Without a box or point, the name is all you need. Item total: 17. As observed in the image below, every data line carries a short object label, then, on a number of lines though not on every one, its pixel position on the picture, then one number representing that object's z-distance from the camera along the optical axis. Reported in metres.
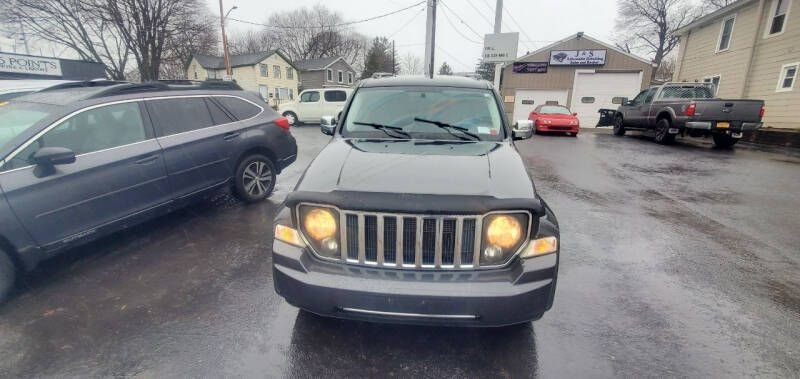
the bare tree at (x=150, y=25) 23.09
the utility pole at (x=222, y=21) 23.64
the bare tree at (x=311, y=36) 62.12
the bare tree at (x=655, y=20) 35.25
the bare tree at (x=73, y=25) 20.19
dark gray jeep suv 1.87
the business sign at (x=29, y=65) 14.78
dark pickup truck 9.54
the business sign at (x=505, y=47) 26.81
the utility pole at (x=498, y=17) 24.61
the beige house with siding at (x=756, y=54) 13.09
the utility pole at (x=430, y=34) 21.20
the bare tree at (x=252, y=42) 64.69
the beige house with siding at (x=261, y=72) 39.53
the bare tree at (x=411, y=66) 75.50
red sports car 14.46
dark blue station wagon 2.90
